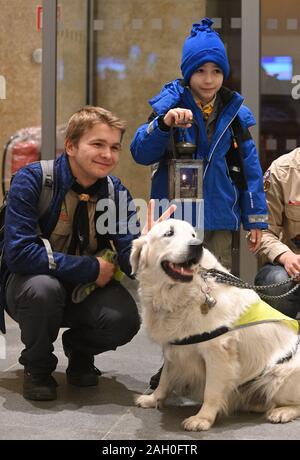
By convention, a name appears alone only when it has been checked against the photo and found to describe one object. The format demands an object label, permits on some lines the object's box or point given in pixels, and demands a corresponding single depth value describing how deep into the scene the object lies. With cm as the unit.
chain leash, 257
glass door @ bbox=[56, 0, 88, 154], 480
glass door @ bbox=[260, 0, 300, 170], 451
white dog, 247
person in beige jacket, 316
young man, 274
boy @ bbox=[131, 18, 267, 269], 296
